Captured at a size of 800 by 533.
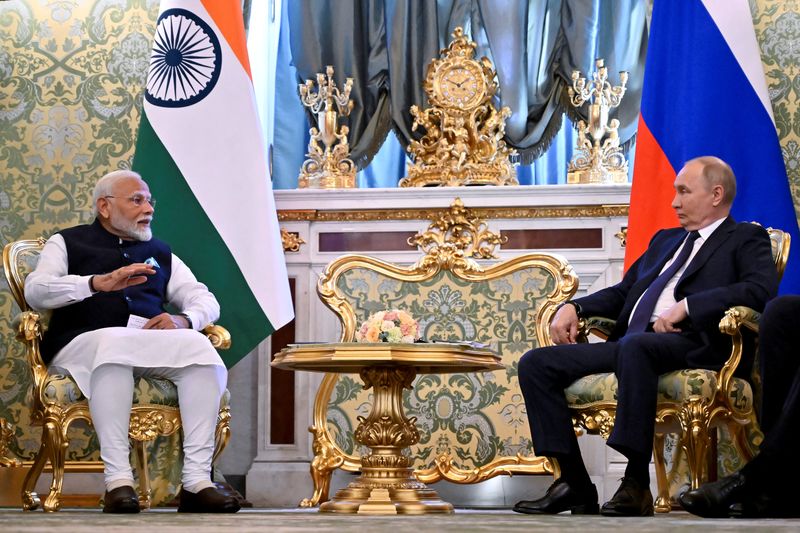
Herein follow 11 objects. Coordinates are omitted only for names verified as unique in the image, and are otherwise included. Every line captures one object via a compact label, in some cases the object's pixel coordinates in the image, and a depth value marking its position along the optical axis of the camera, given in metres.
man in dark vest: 6.85
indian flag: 8.84
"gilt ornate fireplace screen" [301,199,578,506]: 8.57
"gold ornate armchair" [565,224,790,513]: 6.64
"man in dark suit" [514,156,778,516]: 6.47
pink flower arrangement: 7.02
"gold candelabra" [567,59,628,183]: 9.60
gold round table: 6.92
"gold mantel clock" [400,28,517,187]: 9.81
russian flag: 8.66
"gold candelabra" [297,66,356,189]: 9.89
